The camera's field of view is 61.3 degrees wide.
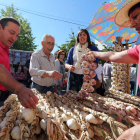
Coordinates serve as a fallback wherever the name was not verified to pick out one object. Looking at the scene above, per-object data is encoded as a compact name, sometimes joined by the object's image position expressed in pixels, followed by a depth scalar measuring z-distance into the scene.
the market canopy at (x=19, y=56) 5.58
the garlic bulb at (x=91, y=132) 0.62
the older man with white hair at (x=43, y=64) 1.80
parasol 2.09
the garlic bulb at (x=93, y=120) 0.63
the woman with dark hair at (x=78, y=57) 1.72
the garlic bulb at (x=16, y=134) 0.52
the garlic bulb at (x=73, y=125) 0.59
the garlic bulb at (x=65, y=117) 0.64
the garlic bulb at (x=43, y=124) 0.53
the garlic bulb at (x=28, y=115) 0.57
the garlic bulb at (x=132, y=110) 0.83
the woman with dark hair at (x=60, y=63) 3.36
